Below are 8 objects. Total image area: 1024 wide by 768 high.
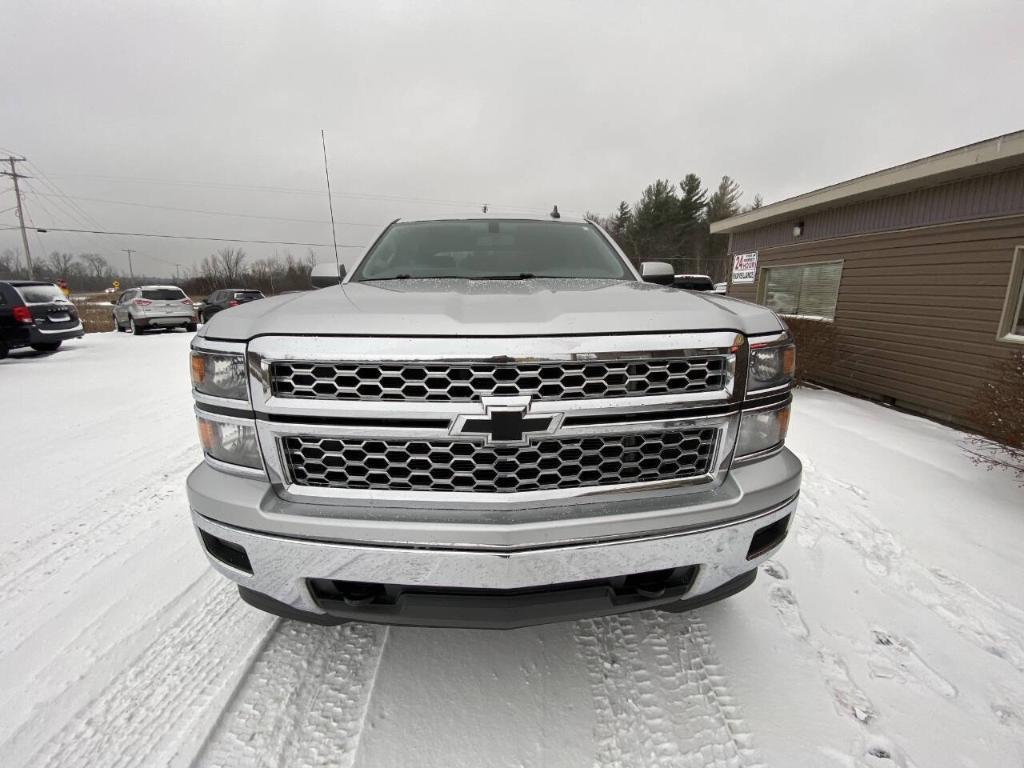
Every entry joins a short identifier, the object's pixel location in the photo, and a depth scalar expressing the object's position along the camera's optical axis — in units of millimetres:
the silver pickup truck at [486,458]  1332
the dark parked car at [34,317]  9805
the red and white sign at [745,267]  11891
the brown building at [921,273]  5961
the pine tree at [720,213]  46531
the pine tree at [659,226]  45781
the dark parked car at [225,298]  18859
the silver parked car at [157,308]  16047
